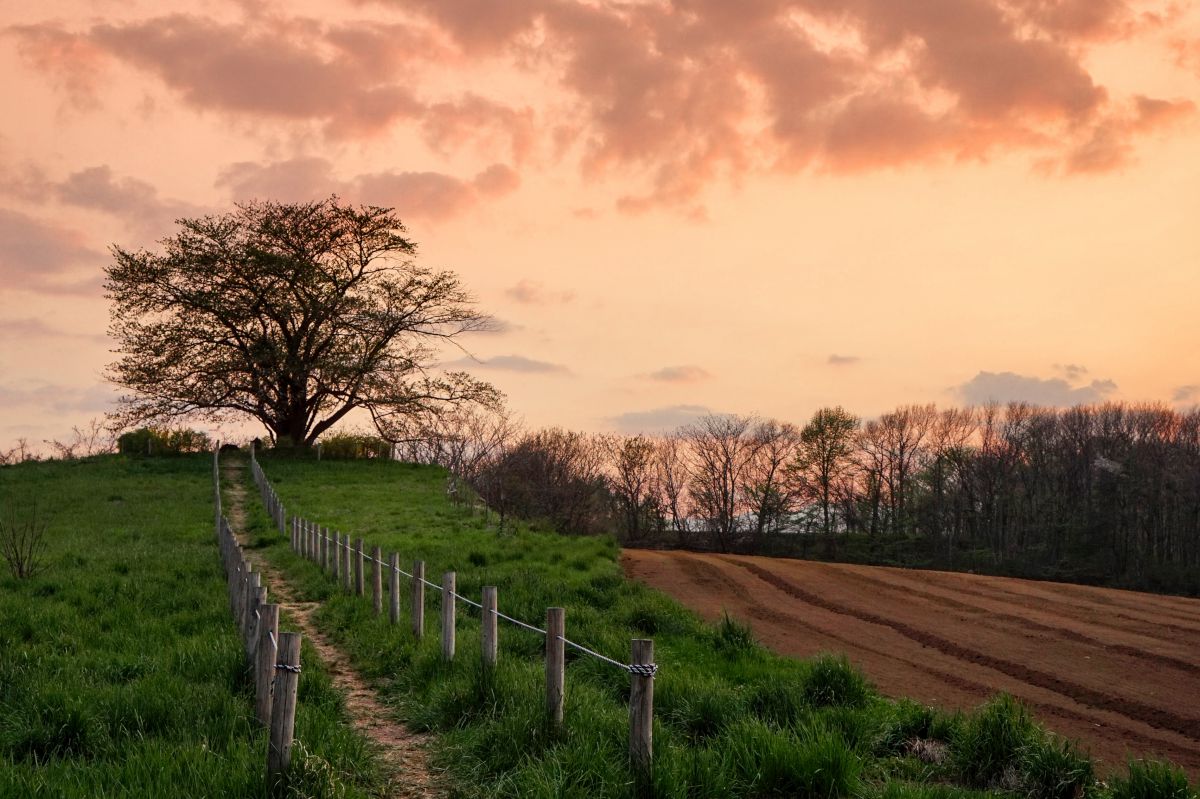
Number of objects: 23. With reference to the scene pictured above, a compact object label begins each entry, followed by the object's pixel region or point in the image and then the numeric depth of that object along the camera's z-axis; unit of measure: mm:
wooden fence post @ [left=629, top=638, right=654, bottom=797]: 6727
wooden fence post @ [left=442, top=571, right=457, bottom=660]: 11016
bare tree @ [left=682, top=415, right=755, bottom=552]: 62188
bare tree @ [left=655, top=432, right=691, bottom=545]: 64688
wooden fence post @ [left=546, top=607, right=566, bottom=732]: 7840
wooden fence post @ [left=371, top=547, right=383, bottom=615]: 14817
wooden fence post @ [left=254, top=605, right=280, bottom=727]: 7617
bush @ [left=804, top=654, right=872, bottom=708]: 9898
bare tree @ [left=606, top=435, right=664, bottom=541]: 65500
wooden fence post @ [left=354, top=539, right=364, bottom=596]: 16641
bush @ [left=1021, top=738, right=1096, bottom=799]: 7203
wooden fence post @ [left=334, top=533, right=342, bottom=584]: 18297
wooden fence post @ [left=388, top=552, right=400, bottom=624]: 14055
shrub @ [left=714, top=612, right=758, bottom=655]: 12898
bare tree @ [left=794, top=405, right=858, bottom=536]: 62312
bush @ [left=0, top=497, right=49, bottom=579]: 18125
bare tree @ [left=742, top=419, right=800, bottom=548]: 61719
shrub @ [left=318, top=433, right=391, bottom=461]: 49656
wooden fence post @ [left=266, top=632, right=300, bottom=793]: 6443
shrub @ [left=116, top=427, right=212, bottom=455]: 50000
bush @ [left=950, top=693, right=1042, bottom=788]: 7680
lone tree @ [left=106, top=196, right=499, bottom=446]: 44719
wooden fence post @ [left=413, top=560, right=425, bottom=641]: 12578
